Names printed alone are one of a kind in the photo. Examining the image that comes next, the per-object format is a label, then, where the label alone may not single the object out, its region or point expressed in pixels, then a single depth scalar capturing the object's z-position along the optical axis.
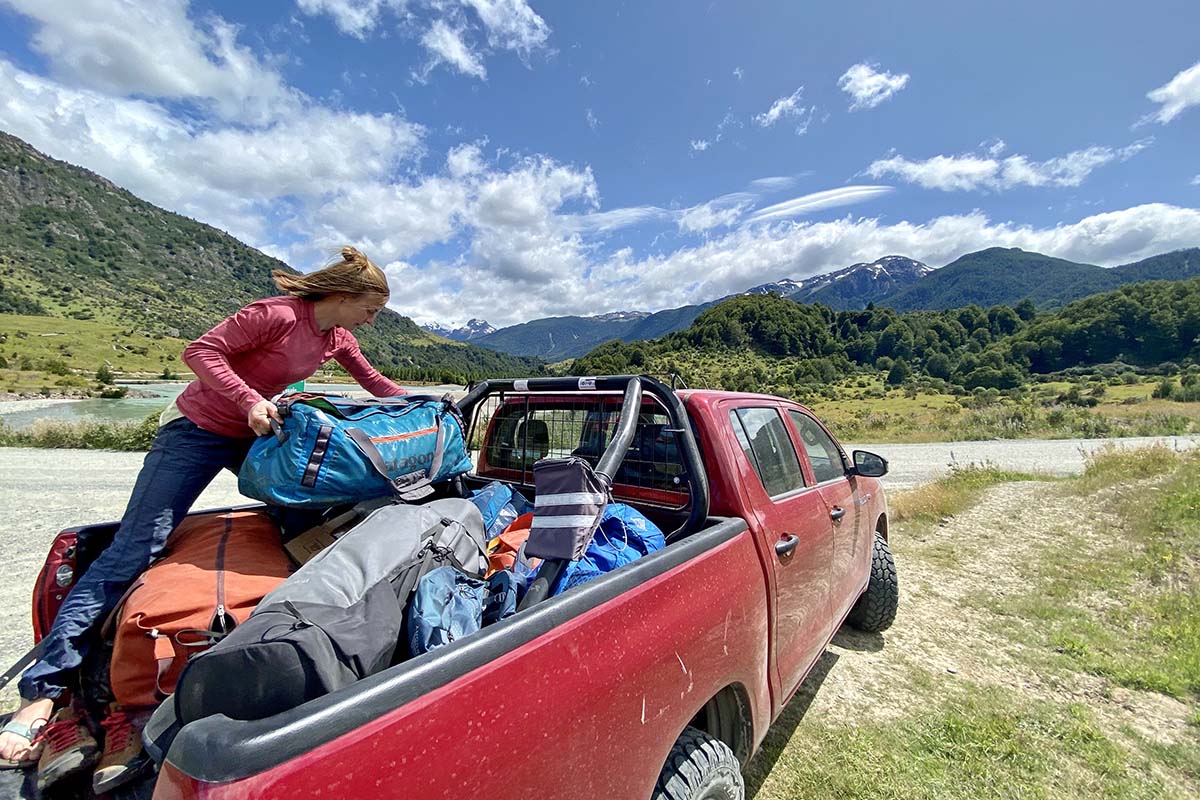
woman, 1.81
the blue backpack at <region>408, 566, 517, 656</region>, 1.44
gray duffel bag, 1.04
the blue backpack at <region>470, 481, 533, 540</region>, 2.60
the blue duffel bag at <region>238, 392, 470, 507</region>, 1.98
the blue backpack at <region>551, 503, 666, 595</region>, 1.79
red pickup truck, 1.01
